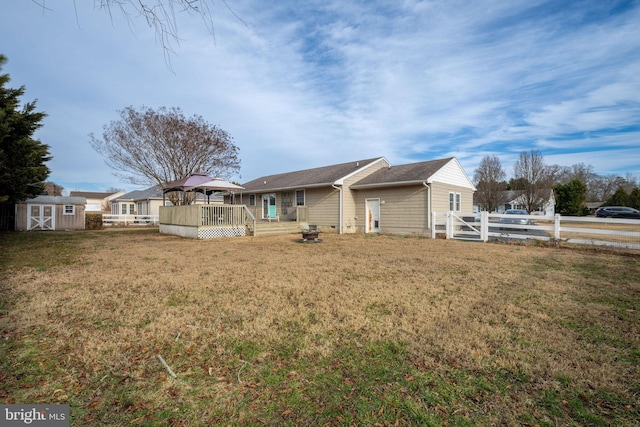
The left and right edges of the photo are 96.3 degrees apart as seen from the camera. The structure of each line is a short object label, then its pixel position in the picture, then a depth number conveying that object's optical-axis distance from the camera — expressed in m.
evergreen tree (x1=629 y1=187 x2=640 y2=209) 34.61
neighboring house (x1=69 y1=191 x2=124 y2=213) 52.19
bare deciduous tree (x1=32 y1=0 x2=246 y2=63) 2.34
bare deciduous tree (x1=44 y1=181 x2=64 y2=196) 44.31
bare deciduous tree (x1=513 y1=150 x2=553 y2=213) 26.84
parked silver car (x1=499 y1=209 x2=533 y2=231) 13.27
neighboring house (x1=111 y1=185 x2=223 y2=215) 34.12
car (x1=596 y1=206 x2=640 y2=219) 29.87
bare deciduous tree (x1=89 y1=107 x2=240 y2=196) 18.53
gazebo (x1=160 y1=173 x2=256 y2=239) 14.94
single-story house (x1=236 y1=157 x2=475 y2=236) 15.26
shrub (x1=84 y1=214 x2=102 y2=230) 22.31
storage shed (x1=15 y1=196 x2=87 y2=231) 19.88
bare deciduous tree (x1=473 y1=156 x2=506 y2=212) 30.33
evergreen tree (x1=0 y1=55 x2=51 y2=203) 11.26
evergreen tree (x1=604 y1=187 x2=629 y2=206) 36.06
